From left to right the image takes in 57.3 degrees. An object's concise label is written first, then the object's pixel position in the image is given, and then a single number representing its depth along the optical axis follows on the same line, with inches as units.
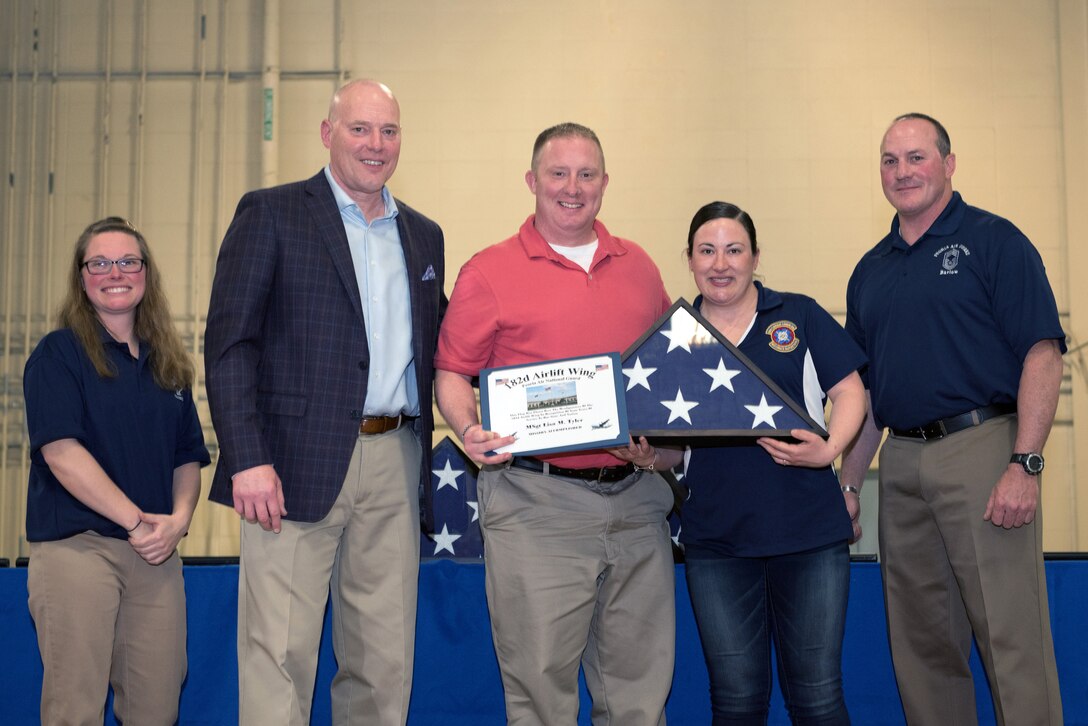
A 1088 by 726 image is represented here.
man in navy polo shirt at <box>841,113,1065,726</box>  100.7
